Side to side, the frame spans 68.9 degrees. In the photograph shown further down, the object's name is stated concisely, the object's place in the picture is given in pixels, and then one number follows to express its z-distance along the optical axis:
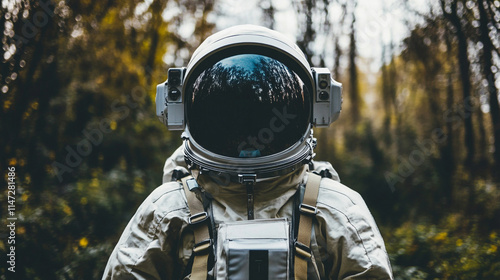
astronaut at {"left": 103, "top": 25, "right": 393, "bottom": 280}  1.57
